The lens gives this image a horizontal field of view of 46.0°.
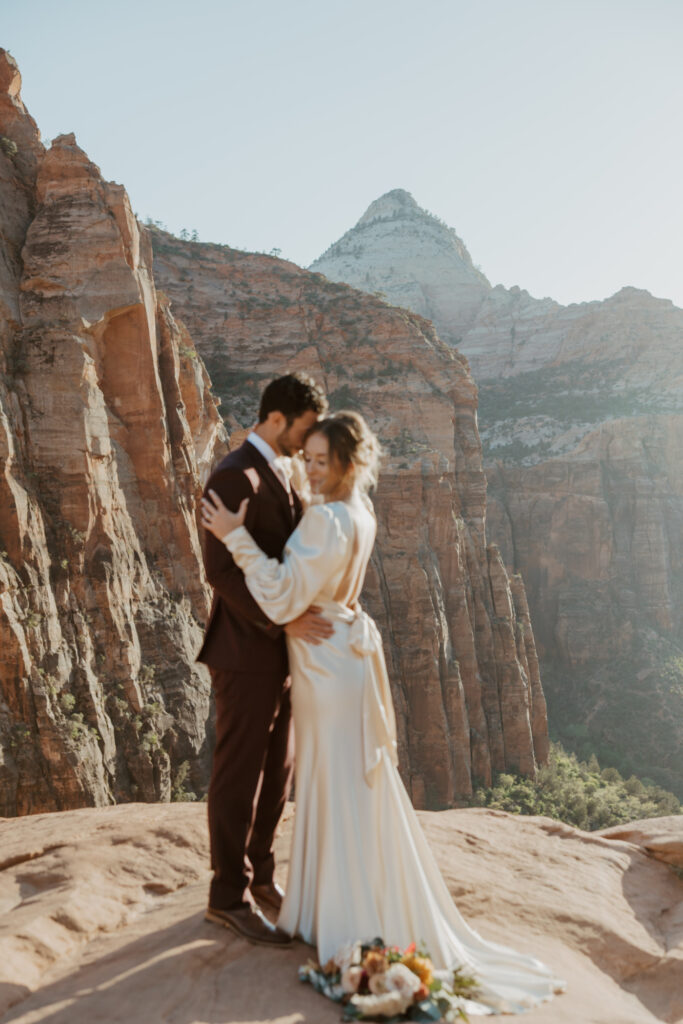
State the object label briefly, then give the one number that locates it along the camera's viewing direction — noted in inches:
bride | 132.0
